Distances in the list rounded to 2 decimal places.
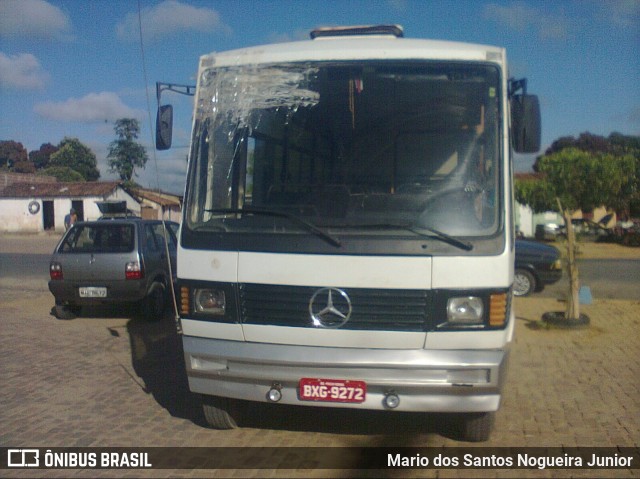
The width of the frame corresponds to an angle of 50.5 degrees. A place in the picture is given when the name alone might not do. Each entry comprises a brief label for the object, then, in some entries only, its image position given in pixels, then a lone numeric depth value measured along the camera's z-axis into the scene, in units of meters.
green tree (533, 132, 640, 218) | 35.09
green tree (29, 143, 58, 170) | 82.49
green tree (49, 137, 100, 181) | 73.06
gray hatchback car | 10.60
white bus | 4.50
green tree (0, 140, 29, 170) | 78.75
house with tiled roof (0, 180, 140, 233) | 44.94
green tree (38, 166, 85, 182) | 66.70
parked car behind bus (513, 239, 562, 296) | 13.85
